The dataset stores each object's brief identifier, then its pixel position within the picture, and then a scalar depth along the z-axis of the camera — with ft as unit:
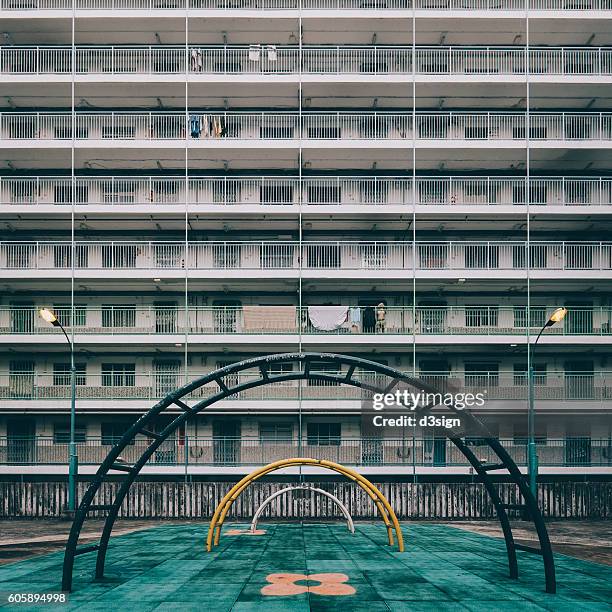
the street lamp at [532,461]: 83.82
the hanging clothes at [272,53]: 118.42
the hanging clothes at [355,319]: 111.75
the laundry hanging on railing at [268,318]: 112.37
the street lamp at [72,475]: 83.76
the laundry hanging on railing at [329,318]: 110.22
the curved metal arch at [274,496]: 67.80
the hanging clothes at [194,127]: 115.65
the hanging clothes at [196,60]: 118.62
